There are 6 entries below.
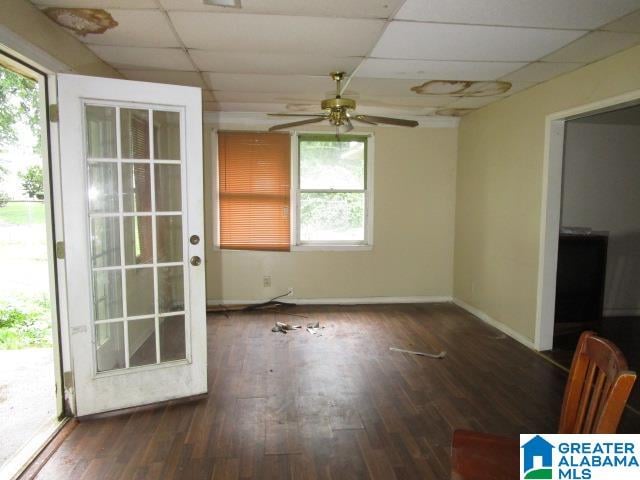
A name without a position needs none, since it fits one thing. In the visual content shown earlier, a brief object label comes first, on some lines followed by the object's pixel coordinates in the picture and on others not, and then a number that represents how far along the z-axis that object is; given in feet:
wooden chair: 3.55
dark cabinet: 13.94
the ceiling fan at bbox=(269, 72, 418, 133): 9.64
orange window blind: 16.43
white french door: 7.95
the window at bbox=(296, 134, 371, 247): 16.94
